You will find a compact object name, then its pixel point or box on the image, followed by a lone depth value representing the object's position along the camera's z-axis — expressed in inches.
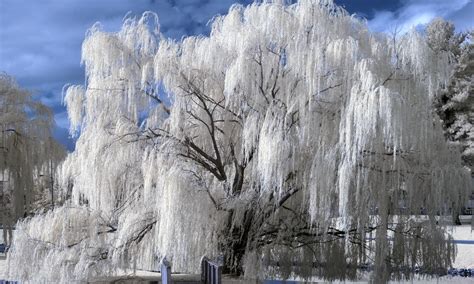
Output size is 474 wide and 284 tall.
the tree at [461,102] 1026.7
